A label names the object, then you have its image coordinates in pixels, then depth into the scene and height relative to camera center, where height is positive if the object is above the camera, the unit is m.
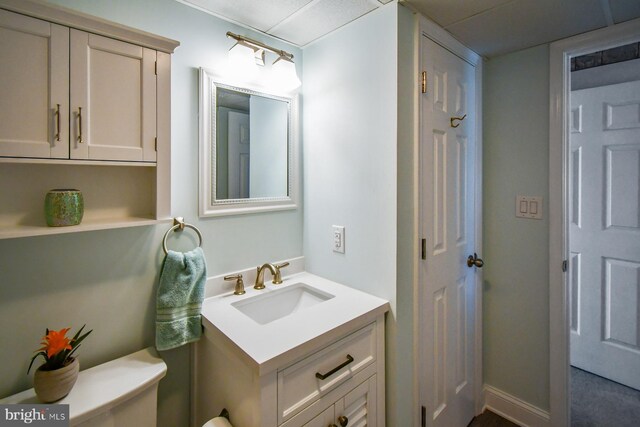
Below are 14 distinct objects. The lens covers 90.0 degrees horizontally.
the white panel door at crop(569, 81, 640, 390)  2.09 -0.13
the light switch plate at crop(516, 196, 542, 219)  1.77 +0.03
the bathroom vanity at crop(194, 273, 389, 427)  1.02 -0.53
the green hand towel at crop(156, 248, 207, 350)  1.21 -0.34
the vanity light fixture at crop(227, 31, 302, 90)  1.42 +0.71
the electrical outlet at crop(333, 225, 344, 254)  1.57 -0.13
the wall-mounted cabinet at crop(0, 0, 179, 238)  0.89 +0.30
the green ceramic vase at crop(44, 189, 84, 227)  0.98 +0.02
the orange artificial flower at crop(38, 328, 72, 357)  0.95 -0.39
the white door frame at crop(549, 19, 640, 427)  1.67 -0.07
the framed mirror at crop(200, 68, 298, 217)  1.42 +0.31
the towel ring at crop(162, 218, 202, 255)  1.28 -0.06
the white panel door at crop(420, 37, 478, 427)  1.49 -0.13
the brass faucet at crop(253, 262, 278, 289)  1.55 -0.30
